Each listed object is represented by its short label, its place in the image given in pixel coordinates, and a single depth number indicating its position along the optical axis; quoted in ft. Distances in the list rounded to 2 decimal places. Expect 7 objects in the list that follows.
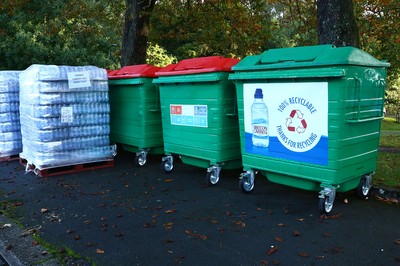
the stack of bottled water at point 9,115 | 26.22
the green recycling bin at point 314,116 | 13.67
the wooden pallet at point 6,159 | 26.99
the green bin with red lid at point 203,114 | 18.39
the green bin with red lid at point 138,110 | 22.97
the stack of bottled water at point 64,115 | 20.93
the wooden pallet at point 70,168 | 21.92
